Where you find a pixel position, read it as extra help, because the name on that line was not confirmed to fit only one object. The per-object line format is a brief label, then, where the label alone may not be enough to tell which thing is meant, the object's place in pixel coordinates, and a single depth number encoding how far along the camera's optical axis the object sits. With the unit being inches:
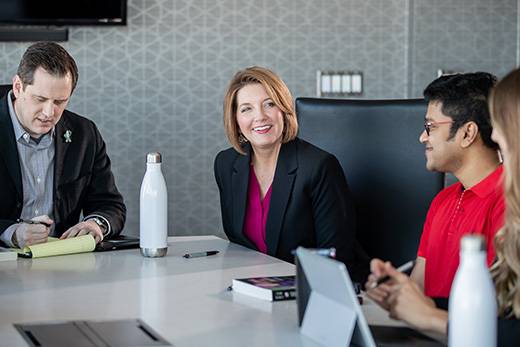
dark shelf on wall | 177.0
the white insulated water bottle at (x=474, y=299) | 57.4
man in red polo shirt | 97.5
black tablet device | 110.7
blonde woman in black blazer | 118.0
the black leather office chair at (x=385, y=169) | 124.6
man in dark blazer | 121.1
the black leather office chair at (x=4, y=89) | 131.0
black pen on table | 106.0
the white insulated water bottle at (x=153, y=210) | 105.1
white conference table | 75.2
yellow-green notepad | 105.1
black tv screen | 177.0
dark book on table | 85.0
